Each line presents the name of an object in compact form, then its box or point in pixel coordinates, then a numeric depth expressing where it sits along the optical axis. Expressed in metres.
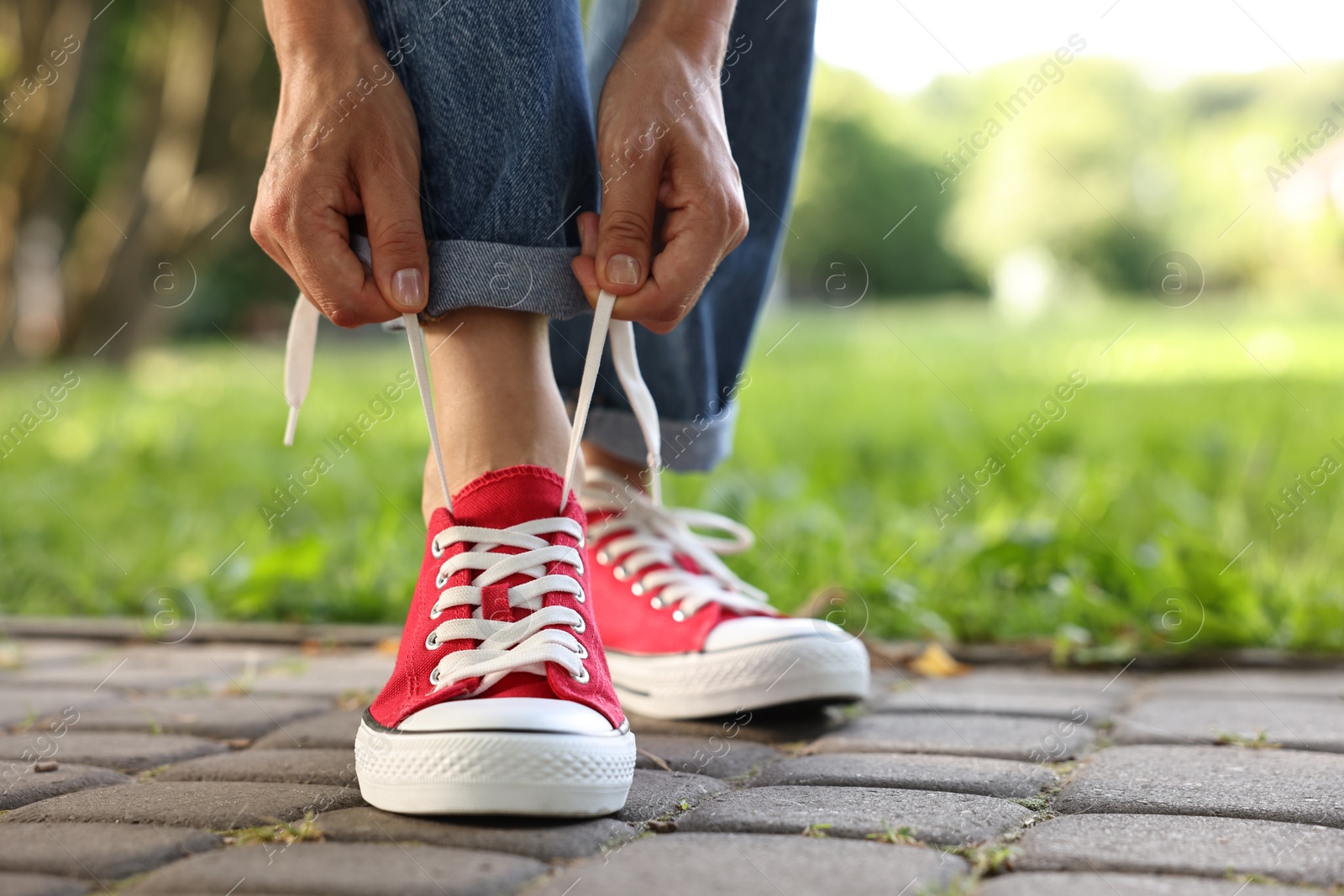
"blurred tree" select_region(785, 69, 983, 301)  38.00
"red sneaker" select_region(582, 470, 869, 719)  1.47
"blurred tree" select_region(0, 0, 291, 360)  8.11
